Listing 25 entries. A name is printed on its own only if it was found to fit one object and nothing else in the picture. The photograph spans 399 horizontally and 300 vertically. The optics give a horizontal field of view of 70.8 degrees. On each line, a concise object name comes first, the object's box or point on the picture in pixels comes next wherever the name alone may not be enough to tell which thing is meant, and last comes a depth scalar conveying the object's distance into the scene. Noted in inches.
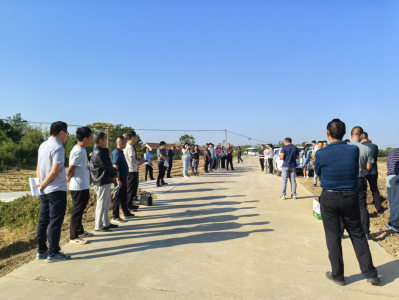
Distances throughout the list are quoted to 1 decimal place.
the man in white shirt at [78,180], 183.0
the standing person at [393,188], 209.7
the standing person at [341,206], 128.3
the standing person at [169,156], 542.9
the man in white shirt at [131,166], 276.8
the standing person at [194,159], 624.1
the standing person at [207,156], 686.7
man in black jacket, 202.2
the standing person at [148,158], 517.0
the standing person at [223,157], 827.4
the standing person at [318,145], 436.8
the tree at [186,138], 3058.6
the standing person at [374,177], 227.9
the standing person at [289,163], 326.6
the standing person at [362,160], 193.3
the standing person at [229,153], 786.6
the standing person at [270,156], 664.1
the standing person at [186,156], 580.4
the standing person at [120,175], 234.1
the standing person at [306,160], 545.8
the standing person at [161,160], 443.5
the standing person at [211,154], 721.8
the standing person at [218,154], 821.9
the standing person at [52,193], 153.1
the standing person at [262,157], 771.5
